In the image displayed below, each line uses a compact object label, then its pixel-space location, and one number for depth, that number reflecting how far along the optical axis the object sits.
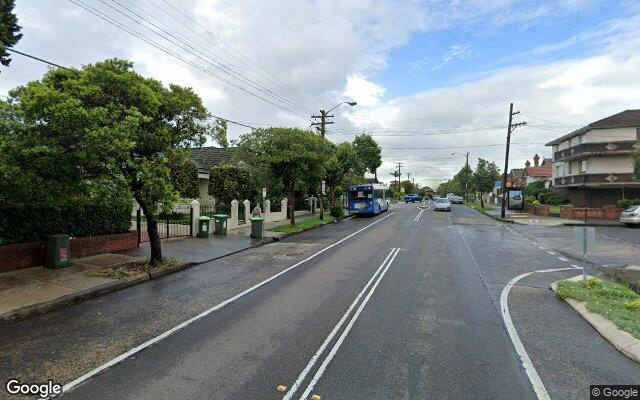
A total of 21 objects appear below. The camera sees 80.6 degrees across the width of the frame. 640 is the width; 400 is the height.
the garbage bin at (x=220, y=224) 18.75
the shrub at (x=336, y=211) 32.31
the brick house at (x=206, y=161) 26.95
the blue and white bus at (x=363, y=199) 34.91
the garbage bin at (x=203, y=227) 17.62
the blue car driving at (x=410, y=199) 84.25
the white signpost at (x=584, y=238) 9.33
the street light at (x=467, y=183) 81.81
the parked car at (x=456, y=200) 73.14
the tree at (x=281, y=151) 21.21
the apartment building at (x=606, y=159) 37.62
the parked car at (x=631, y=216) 24.63
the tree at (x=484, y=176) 61.28
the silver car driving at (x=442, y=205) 43.88
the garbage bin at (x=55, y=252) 10.44
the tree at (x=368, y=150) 68.94
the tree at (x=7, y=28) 10.98
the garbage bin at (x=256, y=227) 18.22
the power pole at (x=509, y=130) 33.55
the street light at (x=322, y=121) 29.73
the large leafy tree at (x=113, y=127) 8.43
